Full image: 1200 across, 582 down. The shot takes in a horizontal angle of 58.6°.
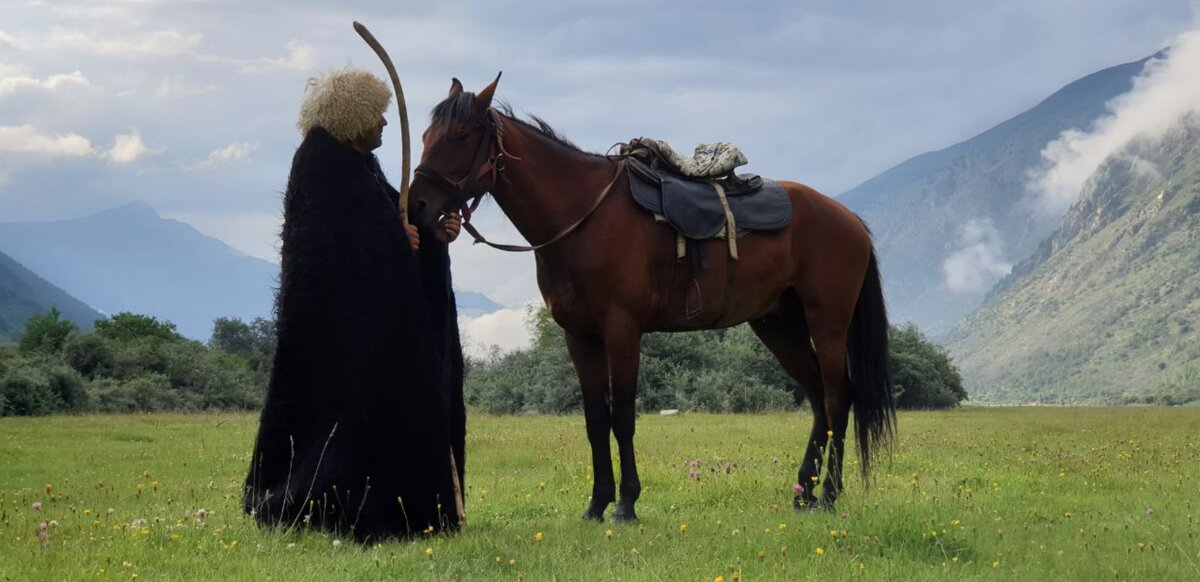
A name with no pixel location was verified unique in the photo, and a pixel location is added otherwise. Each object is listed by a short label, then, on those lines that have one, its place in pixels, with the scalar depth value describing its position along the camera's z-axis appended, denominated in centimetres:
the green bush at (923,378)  4734
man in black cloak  725
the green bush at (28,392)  3509
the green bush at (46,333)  5184
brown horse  777
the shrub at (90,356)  4594
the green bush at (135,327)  6664
